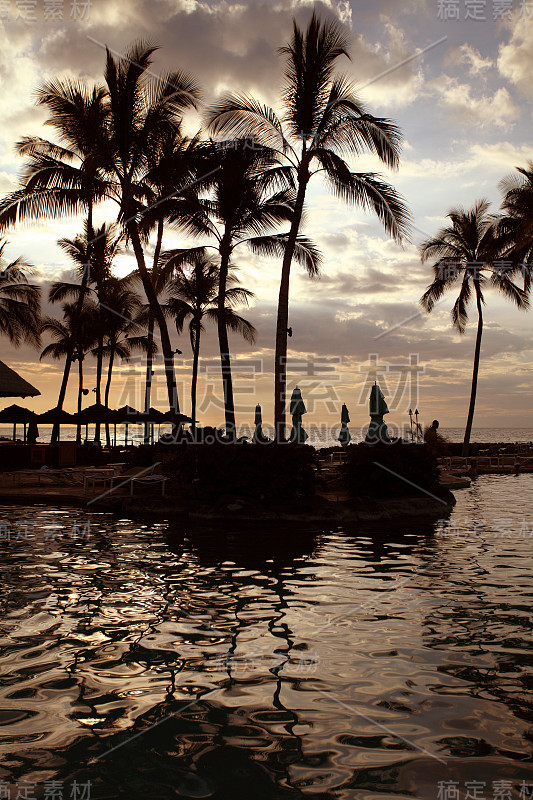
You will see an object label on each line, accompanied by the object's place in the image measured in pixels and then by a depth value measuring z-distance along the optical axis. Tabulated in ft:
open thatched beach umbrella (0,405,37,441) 80.94
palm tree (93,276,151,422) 129.70
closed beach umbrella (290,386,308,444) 67.46
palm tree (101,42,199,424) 60.80
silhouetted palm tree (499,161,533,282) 89.51
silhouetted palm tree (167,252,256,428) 107.04
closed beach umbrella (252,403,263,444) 66.67
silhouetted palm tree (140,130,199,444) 61.00
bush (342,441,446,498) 45.65
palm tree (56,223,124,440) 102.50
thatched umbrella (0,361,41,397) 70.44
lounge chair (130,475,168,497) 49.21
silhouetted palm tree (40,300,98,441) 126.58
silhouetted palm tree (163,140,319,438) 62.49
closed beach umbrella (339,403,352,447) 81.15
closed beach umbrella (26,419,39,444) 92.53
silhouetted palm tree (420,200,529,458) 101.60
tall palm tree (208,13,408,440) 53.36
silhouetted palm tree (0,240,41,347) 93.11
